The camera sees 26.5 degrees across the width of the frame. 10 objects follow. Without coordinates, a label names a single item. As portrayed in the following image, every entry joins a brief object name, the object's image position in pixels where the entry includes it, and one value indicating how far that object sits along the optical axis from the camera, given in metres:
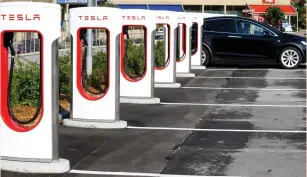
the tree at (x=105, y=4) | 24.14
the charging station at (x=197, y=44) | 19.53
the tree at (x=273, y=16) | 60.00
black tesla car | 20.17
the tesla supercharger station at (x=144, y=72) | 12.16
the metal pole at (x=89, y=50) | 12.53
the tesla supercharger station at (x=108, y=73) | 9.64
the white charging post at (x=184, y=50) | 17.47
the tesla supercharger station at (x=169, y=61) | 14.84
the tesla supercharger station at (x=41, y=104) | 6.95
